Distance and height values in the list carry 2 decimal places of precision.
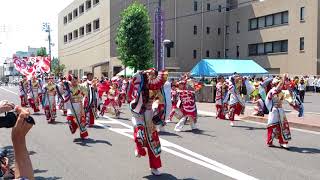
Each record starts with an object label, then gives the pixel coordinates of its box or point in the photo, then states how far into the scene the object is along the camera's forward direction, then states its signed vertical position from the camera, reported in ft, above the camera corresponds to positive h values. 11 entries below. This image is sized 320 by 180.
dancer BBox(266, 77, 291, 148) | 25.56 -2.80
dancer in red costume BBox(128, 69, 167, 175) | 19.19 -1.64
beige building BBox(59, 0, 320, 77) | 107.76 +17.52
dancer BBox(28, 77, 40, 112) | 49.03 -2.00
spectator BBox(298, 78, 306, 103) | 64.53 -1.51
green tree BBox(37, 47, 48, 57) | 202.77 +17.80
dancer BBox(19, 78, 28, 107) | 54.26 -1.76
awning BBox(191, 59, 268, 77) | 78.39 +3.03
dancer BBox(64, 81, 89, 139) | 28.46 -2.46
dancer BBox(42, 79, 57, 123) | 39.41 -2.45
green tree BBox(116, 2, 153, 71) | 98.84 +12.73
